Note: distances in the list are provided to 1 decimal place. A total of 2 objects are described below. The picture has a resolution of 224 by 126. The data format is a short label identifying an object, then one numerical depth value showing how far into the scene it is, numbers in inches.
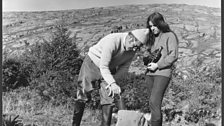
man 181.9
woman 191.3
